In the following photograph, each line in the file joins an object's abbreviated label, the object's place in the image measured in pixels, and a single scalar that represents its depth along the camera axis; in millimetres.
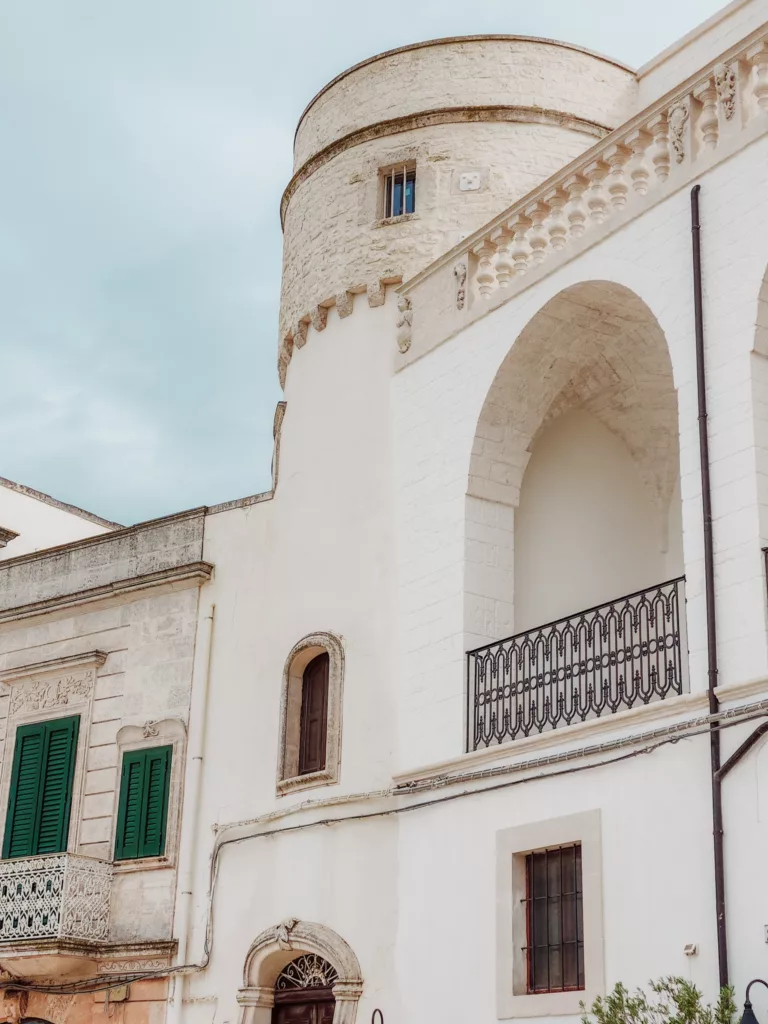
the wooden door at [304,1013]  12938
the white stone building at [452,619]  10414
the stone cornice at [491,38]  15672
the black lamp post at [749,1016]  8805
